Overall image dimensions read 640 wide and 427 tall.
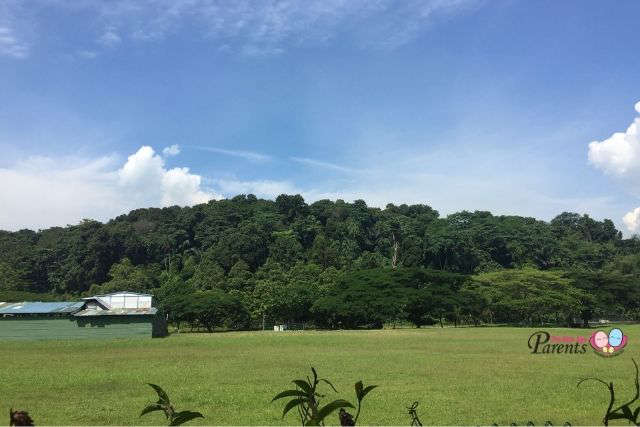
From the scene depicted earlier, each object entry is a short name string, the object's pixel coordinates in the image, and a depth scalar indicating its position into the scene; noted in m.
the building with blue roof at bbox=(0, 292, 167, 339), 34.78
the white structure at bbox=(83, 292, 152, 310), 41.53
